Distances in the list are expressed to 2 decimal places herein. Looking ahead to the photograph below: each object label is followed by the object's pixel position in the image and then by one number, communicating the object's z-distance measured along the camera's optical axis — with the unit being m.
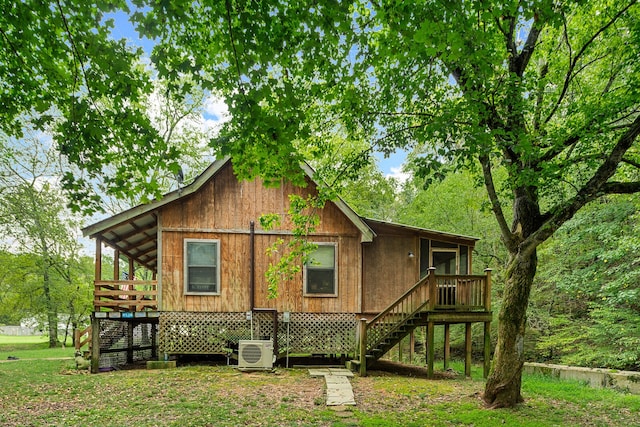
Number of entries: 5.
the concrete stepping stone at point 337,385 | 7.38
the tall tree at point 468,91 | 4.56
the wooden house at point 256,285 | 10.95
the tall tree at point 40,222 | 19.86
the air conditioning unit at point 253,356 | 10.48
